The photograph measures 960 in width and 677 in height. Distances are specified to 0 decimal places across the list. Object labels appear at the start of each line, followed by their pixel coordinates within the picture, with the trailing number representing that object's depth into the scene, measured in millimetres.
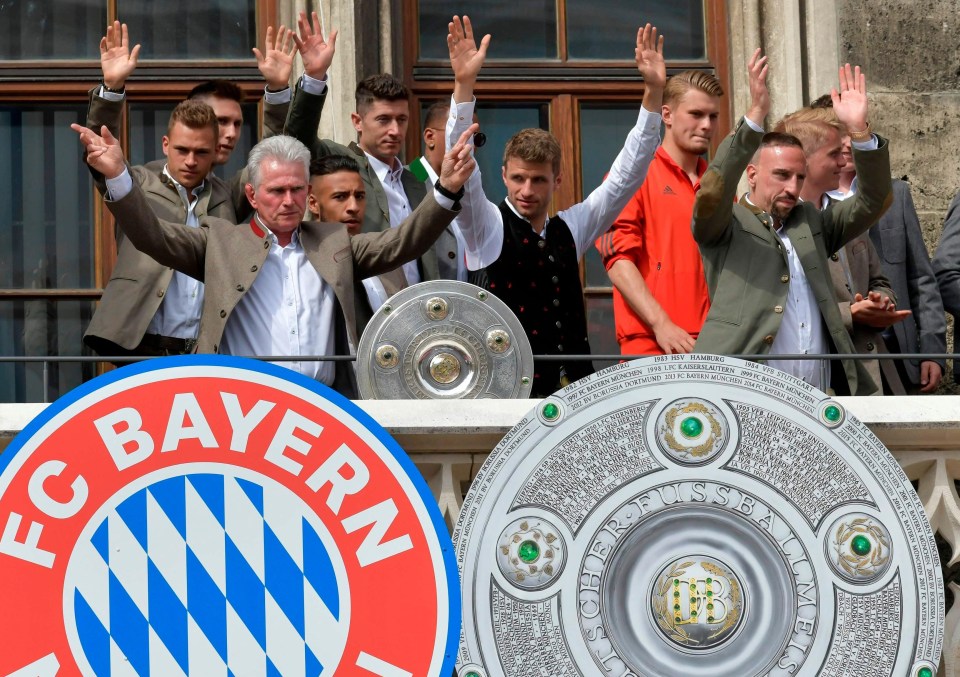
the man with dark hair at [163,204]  13098
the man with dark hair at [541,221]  12869
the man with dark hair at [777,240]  12543
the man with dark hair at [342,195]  13216
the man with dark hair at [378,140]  13459
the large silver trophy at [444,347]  11718
